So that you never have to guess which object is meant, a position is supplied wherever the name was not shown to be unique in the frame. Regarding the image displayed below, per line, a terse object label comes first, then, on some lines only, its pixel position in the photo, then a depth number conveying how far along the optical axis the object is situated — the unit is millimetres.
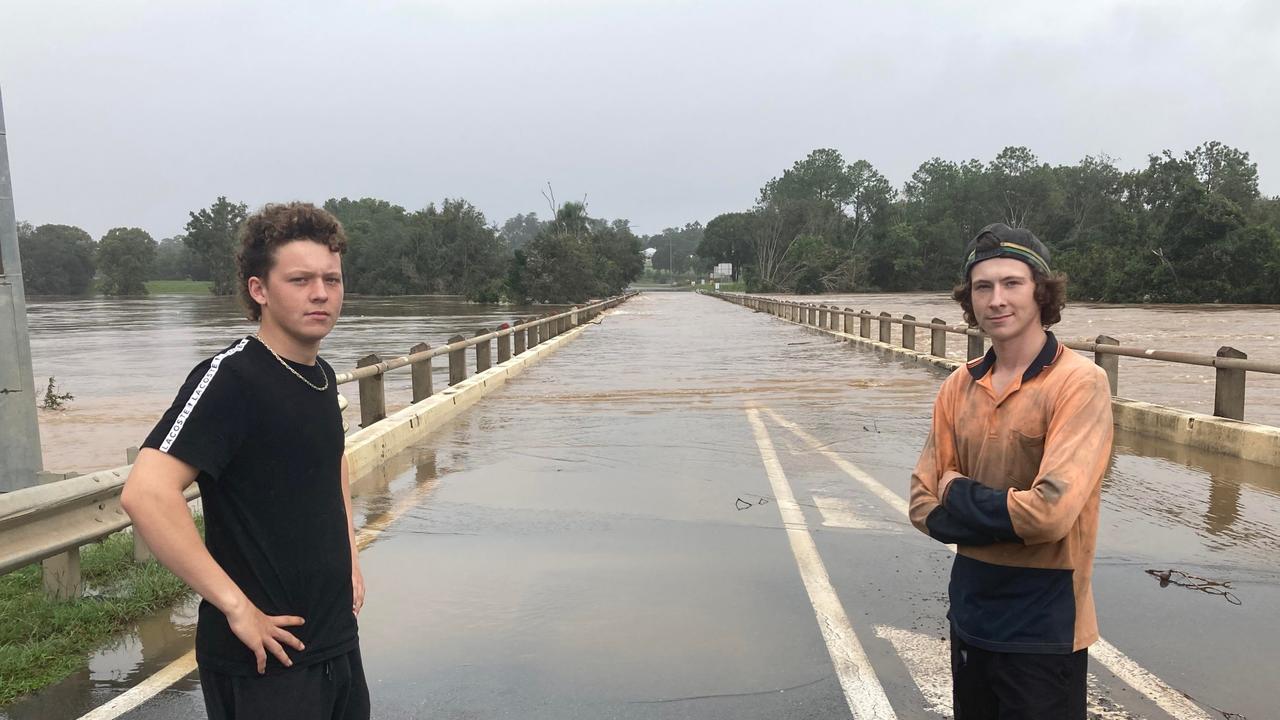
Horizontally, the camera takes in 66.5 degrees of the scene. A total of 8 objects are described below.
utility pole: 6613
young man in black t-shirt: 2180
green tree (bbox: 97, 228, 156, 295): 128375
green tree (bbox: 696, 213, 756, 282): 151875
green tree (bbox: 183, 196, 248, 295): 128875
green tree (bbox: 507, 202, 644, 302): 65062
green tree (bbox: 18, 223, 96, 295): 141500
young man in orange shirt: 2443
